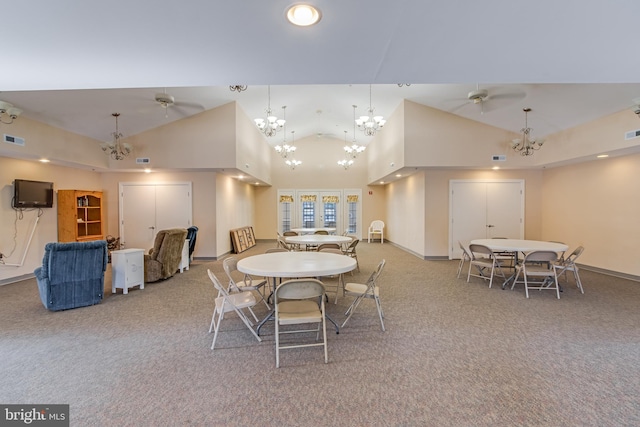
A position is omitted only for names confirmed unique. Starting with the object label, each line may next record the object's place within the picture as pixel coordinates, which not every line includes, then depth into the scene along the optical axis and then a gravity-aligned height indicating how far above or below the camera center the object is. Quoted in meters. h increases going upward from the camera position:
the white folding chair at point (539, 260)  4.59 -0.93
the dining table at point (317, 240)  5.55 -0.61
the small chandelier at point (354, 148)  8.99 +2.33
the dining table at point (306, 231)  8.72 -0.66
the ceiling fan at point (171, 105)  5.22 +2.30
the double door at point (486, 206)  7.77 +0.07
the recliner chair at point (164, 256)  5.46 -0.90
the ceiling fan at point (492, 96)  5.41 +2.21
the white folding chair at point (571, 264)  4.84 -0.97
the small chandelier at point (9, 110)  4.38 +1.58
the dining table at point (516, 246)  4.93 -0.69
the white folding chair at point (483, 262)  5.12 -0.94
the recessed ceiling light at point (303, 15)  1.77 +1.25
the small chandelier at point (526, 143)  6.48 +1.51
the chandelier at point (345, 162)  10.52 +1.74
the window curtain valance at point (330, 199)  12.37 +0.45
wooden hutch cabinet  6.66 -0.12
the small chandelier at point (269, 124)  6.13 +1.91
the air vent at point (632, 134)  4.83 +1.26
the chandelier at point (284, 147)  10.31 +2.56
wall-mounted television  5.70 +0.37
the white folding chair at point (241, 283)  3.47 -0.97
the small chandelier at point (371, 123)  6.05 +1.88
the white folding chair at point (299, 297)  2.57 -0.79
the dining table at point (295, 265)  2.90 -0.62
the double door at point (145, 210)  7.86 +0.00
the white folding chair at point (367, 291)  3.31 -0.97
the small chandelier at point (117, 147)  6.57 +1.49
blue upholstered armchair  3.99 -0.92
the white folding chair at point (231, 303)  2.95 -1.00
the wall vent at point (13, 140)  4.94 +1.26
